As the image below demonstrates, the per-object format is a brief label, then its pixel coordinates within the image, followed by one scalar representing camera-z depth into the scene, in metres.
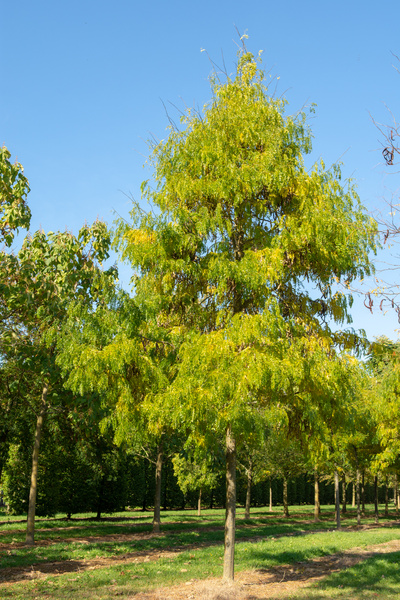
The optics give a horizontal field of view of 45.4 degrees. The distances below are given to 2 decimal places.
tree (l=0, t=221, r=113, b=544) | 11.57
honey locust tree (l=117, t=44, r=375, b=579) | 7.09
